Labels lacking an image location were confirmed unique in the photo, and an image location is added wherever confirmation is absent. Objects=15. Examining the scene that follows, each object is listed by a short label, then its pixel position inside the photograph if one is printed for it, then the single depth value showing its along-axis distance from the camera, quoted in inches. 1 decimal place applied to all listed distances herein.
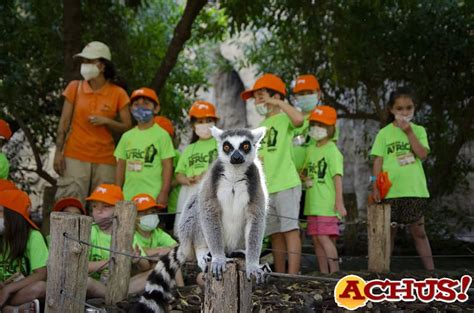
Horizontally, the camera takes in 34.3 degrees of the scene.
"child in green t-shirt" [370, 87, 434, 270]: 239.6
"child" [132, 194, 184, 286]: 219.8
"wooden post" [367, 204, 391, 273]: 219.8
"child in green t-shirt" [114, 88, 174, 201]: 241.6
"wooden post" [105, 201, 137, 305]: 191.5
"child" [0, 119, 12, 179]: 230.7
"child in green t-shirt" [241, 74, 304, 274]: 223.6
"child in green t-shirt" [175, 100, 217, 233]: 240.7
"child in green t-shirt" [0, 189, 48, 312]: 182.1
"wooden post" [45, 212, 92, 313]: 164.2
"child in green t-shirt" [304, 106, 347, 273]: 233.9
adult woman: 248.5
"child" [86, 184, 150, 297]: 201.9
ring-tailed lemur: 156.9
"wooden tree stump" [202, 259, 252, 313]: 132.1
